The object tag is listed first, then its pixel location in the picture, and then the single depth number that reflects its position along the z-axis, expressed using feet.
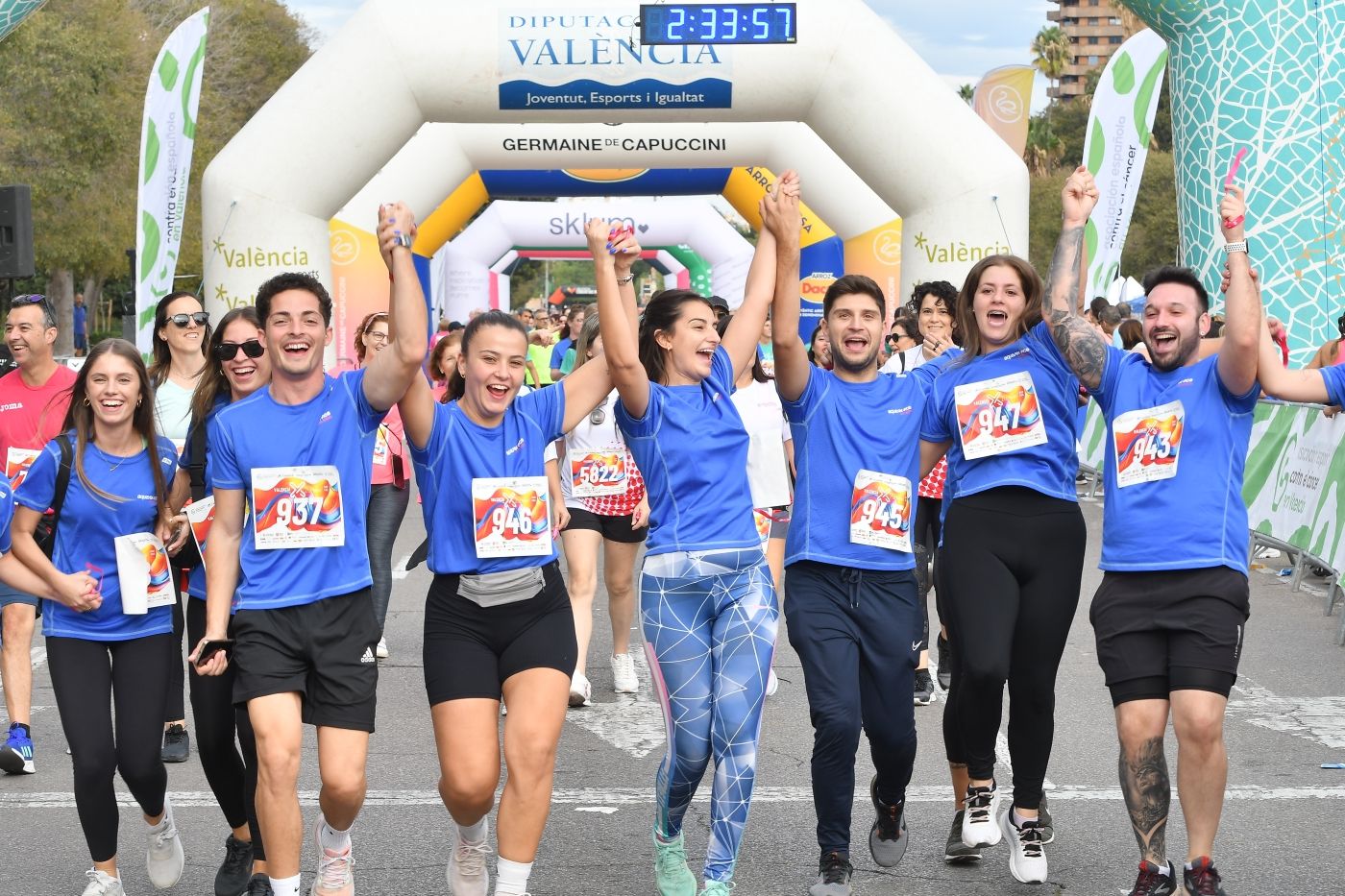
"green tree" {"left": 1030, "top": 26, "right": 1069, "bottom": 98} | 309.42
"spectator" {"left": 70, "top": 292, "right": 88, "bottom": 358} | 163.84
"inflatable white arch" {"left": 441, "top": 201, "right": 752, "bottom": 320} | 103.96
